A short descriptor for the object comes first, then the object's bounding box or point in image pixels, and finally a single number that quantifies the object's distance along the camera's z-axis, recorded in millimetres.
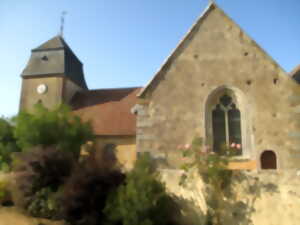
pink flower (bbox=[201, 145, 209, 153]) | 7781
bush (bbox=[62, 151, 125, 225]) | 6719
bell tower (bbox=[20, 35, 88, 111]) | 18016
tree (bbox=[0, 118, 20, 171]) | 12653
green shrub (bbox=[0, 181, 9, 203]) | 8969
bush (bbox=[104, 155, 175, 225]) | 6199
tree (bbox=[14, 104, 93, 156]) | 10508
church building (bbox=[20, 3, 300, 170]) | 8844
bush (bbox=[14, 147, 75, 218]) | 8047
